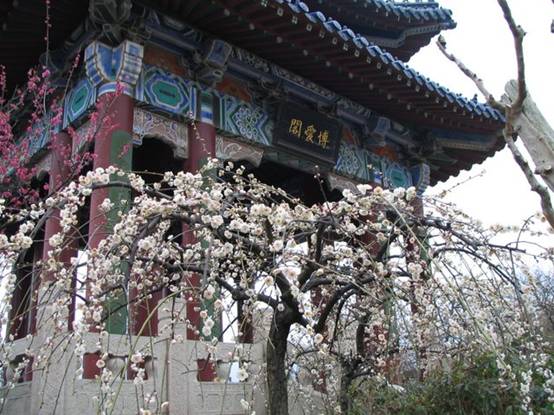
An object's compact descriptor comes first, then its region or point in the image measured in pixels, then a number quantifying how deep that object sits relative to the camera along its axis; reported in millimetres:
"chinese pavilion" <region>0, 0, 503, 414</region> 5047
